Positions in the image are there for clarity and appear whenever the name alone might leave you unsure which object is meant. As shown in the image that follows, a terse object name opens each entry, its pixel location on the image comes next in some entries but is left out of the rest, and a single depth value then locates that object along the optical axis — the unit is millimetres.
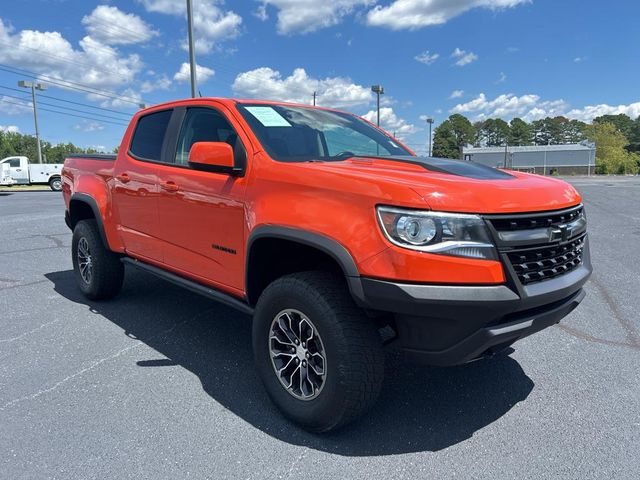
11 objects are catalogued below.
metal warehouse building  91562
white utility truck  29828
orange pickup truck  2197
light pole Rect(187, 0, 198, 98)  13984
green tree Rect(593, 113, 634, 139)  134362
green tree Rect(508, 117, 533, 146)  137750
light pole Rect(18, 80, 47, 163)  41781
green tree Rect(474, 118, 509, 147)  140312
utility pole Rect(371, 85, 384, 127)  35844
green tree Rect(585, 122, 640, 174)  90050
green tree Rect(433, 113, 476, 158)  121088
